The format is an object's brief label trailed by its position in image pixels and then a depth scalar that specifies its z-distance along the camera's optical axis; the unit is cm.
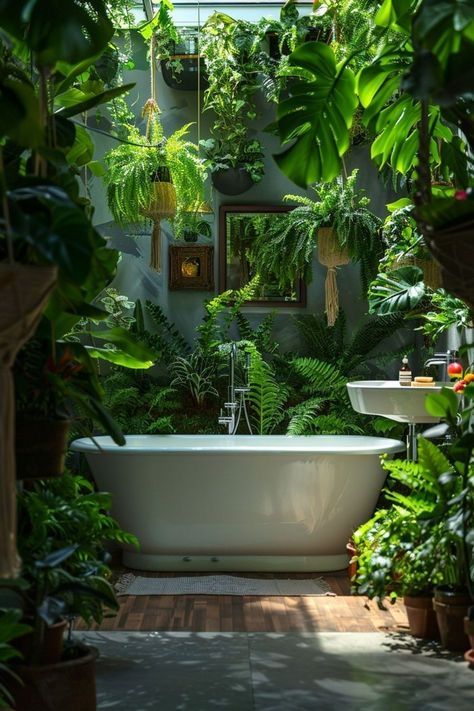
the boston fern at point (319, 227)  578
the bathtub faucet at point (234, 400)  587
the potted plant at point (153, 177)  570
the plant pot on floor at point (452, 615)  371
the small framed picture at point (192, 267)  657
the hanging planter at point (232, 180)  638
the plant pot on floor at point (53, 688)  272
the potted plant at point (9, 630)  241
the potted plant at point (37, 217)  152
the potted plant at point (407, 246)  457
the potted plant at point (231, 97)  620
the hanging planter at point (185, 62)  641
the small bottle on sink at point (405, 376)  515
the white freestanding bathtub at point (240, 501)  519
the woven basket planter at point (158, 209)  576
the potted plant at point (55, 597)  268
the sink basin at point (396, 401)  476
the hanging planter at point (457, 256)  174
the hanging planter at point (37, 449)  223
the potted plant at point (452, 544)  344
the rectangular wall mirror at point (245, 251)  659
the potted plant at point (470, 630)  332
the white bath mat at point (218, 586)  477
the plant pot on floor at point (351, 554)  481
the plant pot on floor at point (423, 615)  394
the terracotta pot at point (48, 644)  282
